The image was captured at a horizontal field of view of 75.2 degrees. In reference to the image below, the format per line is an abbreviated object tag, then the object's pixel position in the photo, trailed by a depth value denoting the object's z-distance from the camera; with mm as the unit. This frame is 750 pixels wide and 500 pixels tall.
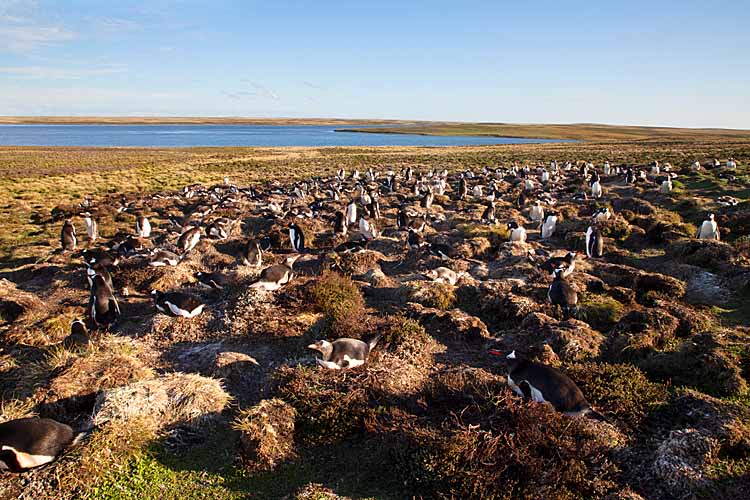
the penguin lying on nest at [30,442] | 5375
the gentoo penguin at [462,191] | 27828
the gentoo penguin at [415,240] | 15492
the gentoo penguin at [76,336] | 8297
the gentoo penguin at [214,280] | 11203
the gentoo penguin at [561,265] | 12109
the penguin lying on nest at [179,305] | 9547
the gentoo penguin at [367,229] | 17719
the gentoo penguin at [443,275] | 11859
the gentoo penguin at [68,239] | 16375
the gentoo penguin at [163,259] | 13057
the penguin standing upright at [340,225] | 18131
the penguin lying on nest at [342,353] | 7326
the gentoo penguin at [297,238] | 16000
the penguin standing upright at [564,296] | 9984
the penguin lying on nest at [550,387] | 6008
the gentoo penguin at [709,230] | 15156
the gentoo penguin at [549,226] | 17453
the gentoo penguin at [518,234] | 16172
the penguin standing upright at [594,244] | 14570
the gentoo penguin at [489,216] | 19406
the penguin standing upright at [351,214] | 20547
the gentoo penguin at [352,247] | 14441
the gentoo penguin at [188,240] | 15343
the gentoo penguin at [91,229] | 18391
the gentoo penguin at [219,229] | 17391
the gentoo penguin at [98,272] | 11445
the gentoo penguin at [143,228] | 18688
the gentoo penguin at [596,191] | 26344
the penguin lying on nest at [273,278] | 10477
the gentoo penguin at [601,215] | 17572
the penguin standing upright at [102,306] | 9570
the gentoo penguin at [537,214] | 20156
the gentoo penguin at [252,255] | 13406
